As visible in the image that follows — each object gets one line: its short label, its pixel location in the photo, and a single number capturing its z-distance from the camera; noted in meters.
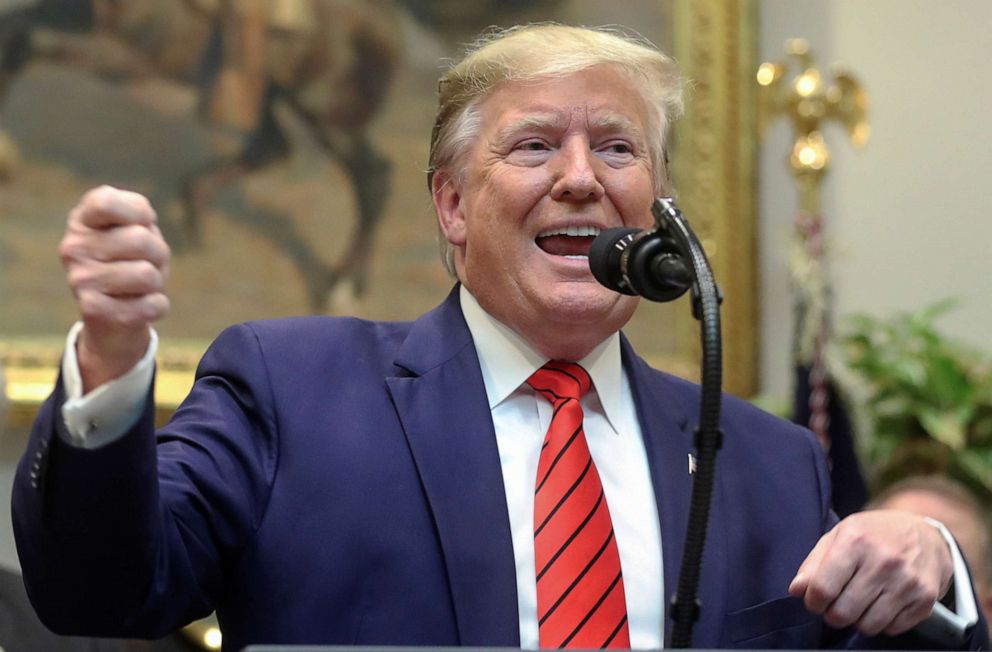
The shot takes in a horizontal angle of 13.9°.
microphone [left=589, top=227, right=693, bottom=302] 2.75
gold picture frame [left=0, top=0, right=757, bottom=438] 4.47
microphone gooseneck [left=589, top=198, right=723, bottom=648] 2.70
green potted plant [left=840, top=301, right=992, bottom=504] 4.08
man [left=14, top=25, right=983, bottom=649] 2.79
